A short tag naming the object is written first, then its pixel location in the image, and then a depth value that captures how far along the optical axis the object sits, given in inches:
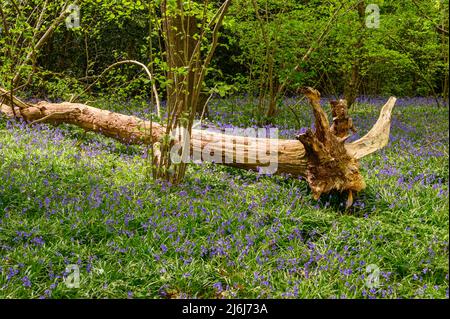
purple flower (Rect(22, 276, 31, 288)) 135.1
